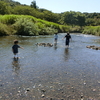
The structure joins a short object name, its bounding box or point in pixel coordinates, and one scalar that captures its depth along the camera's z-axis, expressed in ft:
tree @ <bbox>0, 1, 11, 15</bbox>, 251.31
